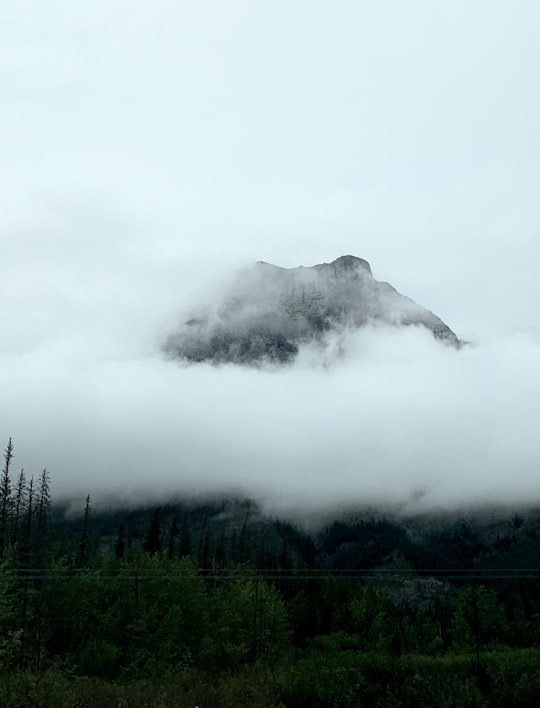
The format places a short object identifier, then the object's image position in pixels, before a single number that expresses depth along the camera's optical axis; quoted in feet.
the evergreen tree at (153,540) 437.58
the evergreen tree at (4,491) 296.38
